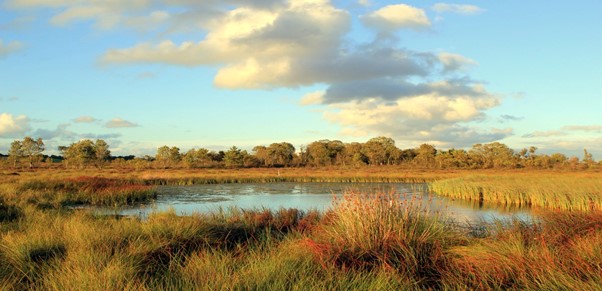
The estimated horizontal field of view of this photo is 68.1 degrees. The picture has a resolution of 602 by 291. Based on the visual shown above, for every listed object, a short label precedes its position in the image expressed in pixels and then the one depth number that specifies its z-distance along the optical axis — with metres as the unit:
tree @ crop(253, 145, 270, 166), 89.06
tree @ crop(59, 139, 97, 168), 69.19
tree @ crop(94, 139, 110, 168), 74.88
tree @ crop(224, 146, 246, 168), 77.94
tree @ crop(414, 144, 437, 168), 80.49
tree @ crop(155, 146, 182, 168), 85.31
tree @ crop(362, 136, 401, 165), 95.54
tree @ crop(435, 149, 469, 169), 78.70
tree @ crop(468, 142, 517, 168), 80.56
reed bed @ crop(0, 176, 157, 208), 17.79
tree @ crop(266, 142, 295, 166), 89.06
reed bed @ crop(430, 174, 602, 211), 18.49
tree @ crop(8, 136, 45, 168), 69.62
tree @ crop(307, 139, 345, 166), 91.44
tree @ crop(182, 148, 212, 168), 74.75
